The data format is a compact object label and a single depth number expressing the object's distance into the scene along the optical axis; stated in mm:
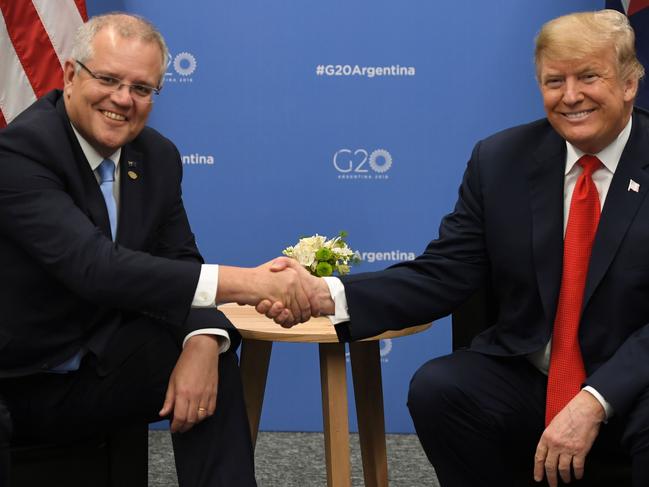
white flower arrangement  3088
